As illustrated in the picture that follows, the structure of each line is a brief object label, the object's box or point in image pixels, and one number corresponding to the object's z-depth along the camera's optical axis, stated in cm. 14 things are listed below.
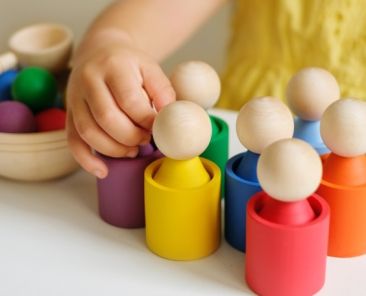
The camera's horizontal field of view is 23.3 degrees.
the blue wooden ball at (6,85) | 66
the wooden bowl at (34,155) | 58
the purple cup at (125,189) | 53
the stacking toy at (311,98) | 53
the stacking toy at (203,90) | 54
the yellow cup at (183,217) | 49
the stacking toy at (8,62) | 68
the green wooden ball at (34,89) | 63
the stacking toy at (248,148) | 48
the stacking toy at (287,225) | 43
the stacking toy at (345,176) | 47
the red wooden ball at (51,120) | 60
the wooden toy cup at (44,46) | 69
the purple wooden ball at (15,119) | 59
